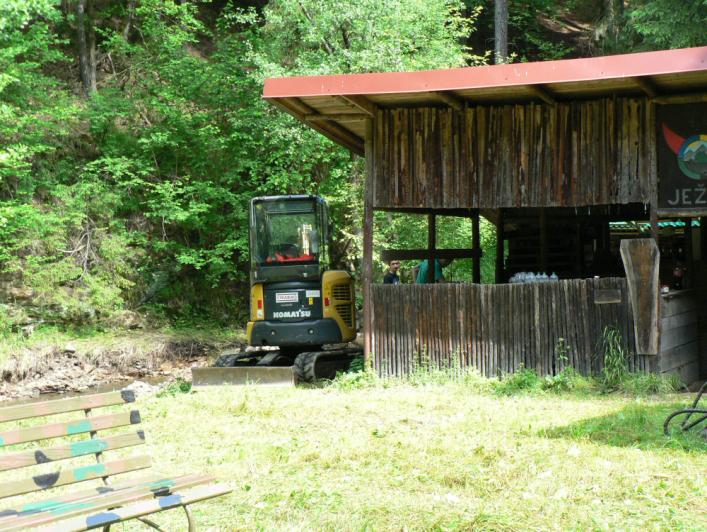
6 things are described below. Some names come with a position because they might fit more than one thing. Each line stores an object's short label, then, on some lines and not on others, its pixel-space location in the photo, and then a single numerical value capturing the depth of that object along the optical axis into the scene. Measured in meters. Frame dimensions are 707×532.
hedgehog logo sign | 11.30
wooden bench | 4.33
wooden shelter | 11.04
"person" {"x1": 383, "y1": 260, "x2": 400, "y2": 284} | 15.01
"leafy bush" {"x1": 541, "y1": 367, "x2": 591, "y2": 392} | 11.23
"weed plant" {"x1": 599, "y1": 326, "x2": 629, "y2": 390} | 11.26
